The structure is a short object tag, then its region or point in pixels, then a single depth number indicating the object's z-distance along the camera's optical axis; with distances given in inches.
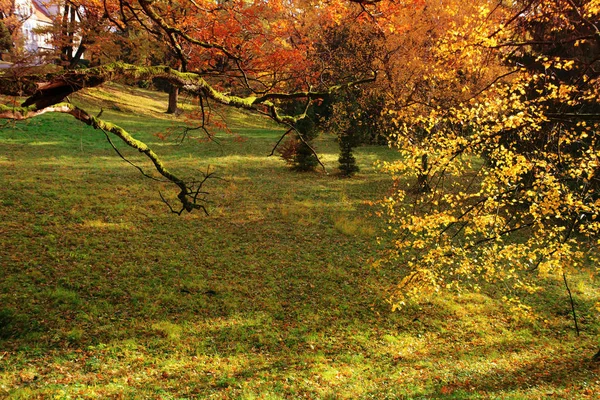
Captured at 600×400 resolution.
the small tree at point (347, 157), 794.8
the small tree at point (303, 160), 805.2
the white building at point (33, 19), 1708.9
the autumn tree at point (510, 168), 263.1
